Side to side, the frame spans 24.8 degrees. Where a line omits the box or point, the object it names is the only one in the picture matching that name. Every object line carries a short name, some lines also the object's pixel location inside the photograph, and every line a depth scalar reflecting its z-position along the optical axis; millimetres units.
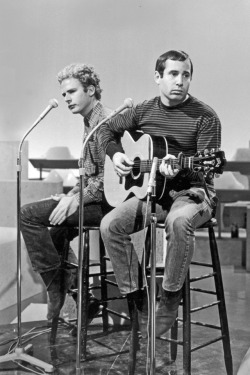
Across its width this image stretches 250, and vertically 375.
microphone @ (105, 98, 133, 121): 2268
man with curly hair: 2920
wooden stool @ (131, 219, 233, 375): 2657
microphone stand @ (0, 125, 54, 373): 2678
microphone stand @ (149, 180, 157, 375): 2127
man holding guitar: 2408
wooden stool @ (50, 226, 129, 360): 2848
